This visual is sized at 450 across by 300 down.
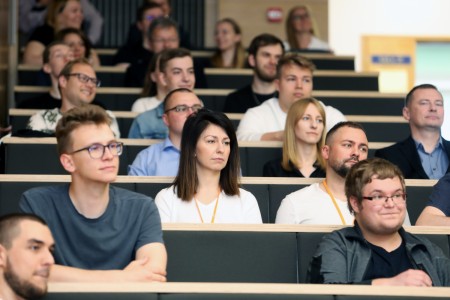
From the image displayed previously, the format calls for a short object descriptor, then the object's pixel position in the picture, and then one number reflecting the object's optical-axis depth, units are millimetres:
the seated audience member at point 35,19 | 9451
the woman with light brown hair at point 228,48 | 8452
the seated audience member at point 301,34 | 9218
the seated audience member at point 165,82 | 6356
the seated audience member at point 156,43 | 7919
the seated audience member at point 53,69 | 7050
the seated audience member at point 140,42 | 8532
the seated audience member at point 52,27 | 8644
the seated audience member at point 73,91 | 6360
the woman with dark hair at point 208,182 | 4828
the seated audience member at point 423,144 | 5827
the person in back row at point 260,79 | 7211
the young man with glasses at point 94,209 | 4065
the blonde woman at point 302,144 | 5608
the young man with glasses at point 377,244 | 4143
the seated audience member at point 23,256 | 3424
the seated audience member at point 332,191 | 4949
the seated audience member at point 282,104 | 6450
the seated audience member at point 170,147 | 5590
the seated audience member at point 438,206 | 4891
